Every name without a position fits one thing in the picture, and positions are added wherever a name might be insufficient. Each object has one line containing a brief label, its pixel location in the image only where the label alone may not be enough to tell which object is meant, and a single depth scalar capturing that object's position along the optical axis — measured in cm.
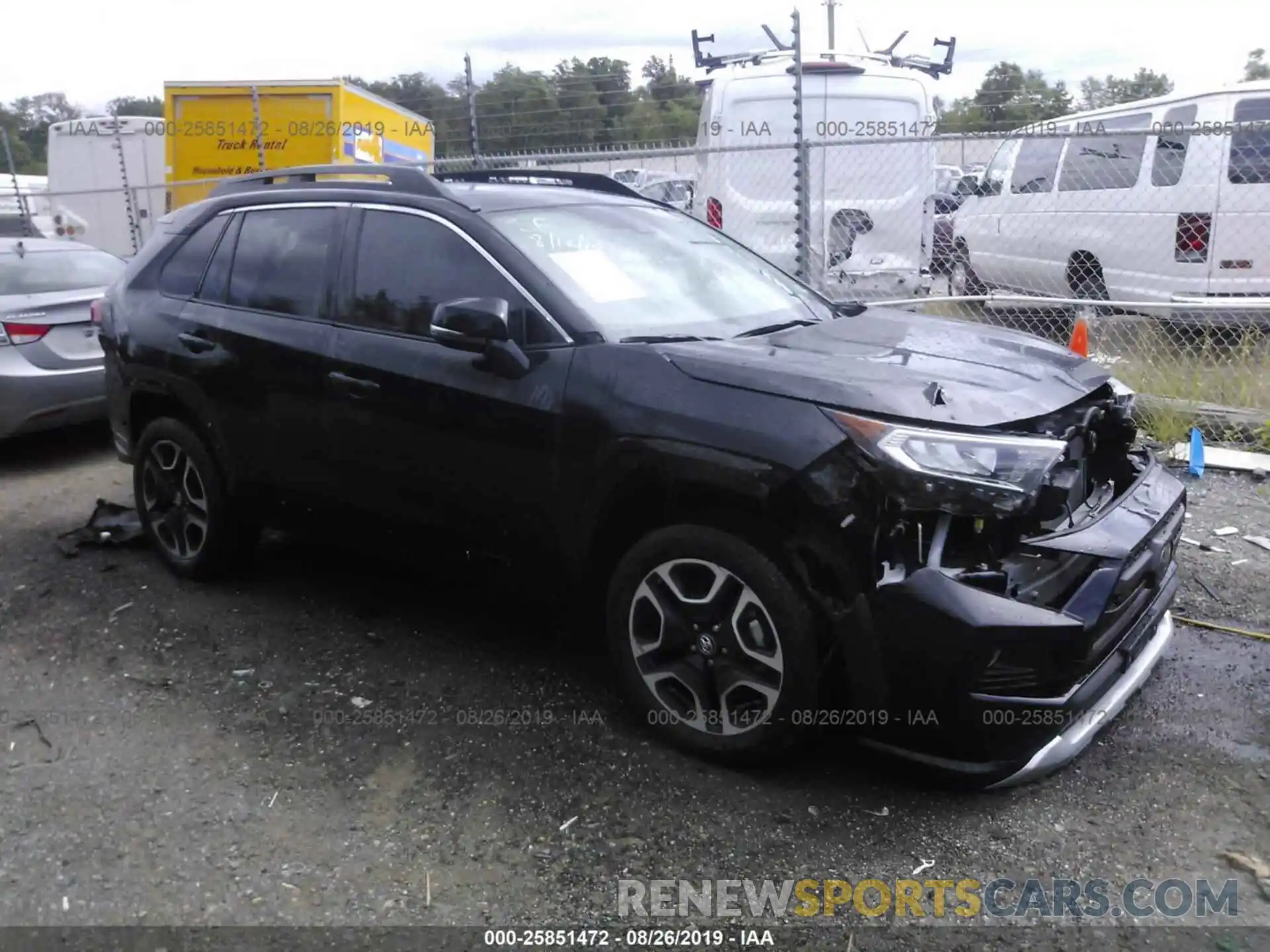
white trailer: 1543
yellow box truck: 1136
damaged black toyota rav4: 277
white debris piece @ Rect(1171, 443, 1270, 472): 572
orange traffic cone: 614
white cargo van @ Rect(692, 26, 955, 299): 929
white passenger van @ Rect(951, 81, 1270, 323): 805
